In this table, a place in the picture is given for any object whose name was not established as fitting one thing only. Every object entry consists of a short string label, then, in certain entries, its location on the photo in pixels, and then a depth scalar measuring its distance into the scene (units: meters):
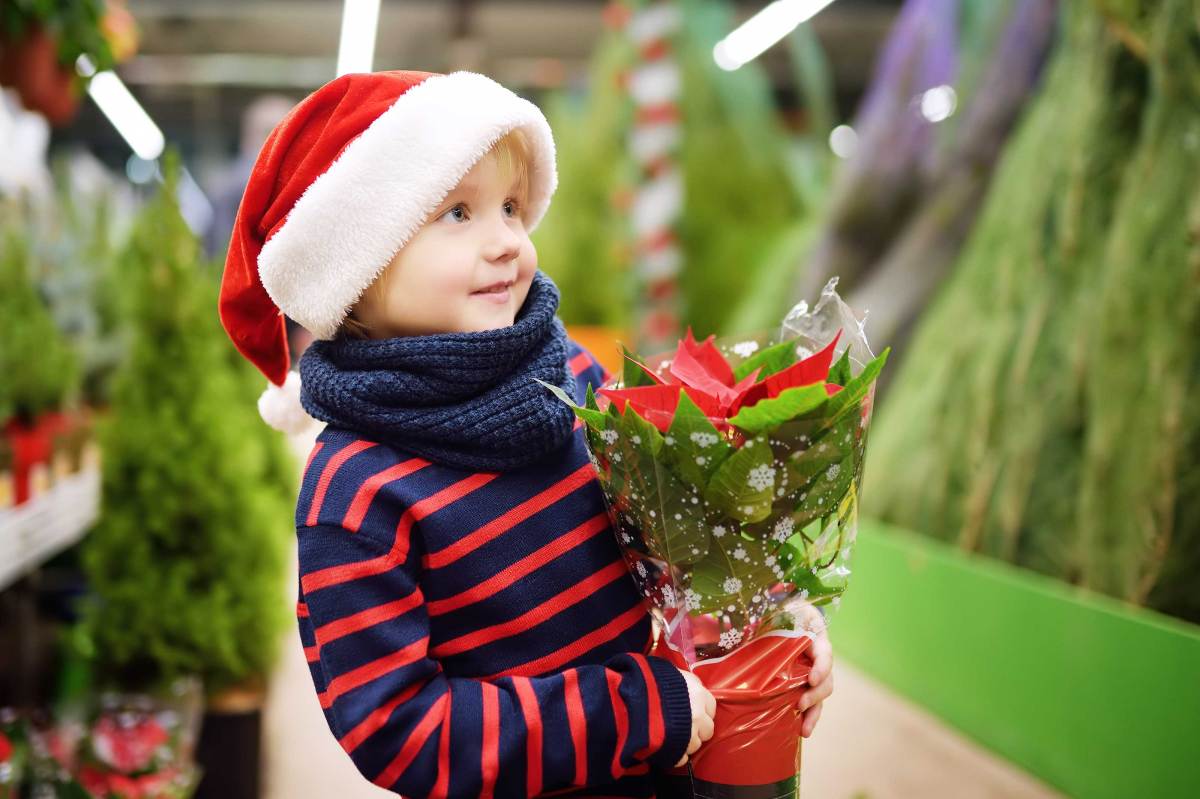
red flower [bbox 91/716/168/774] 1.77
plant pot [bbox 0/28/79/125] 1.93
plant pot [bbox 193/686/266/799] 2.27
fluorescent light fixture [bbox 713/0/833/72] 7.53
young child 0.89
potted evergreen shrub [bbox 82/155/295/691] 2.35
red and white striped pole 4.85
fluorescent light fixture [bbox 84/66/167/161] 9.81
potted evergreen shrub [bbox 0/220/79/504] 2.21
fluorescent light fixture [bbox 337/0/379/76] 8.55
